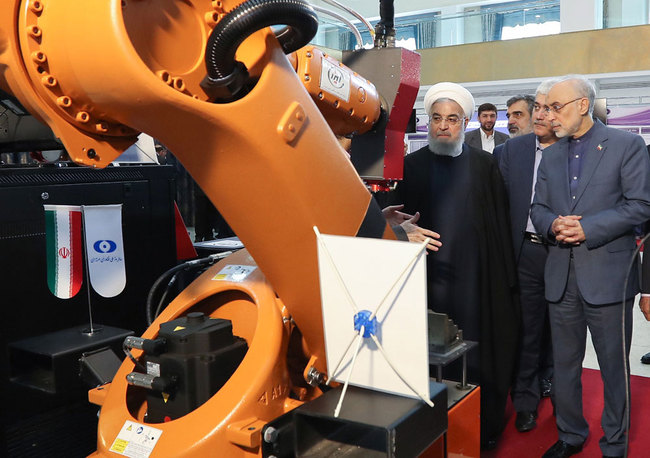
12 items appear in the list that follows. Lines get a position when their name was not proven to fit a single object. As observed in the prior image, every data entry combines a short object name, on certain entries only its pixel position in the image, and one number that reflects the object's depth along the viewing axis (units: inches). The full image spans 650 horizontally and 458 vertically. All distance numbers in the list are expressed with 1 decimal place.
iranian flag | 69.9
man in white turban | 116.4
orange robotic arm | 40.0
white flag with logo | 73.3
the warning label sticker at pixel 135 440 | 56.1
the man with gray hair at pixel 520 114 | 183.9
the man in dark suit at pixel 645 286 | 109.7
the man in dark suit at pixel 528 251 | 123.2
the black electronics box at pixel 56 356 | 67.3
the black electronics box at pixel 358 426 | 49.8
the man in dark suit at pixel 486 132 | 233.6
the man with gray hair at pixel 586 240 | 102.3
